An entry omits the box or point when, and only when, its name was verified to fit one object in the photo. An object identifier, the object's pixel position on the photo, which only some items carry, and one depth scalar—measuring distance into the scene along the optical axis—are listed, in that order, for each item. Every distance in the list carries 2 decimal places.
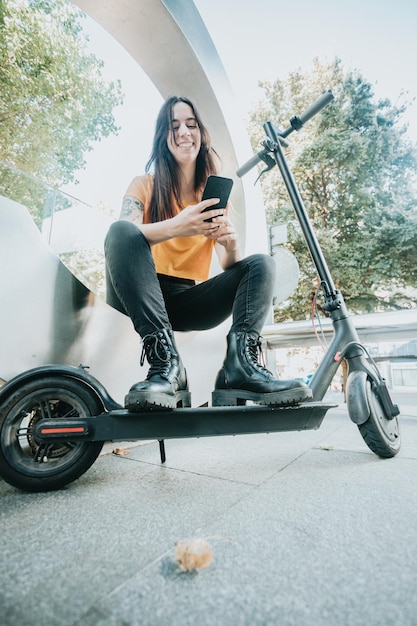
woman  0.92
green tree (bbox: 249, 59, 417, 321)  8.88
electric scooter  0.81
